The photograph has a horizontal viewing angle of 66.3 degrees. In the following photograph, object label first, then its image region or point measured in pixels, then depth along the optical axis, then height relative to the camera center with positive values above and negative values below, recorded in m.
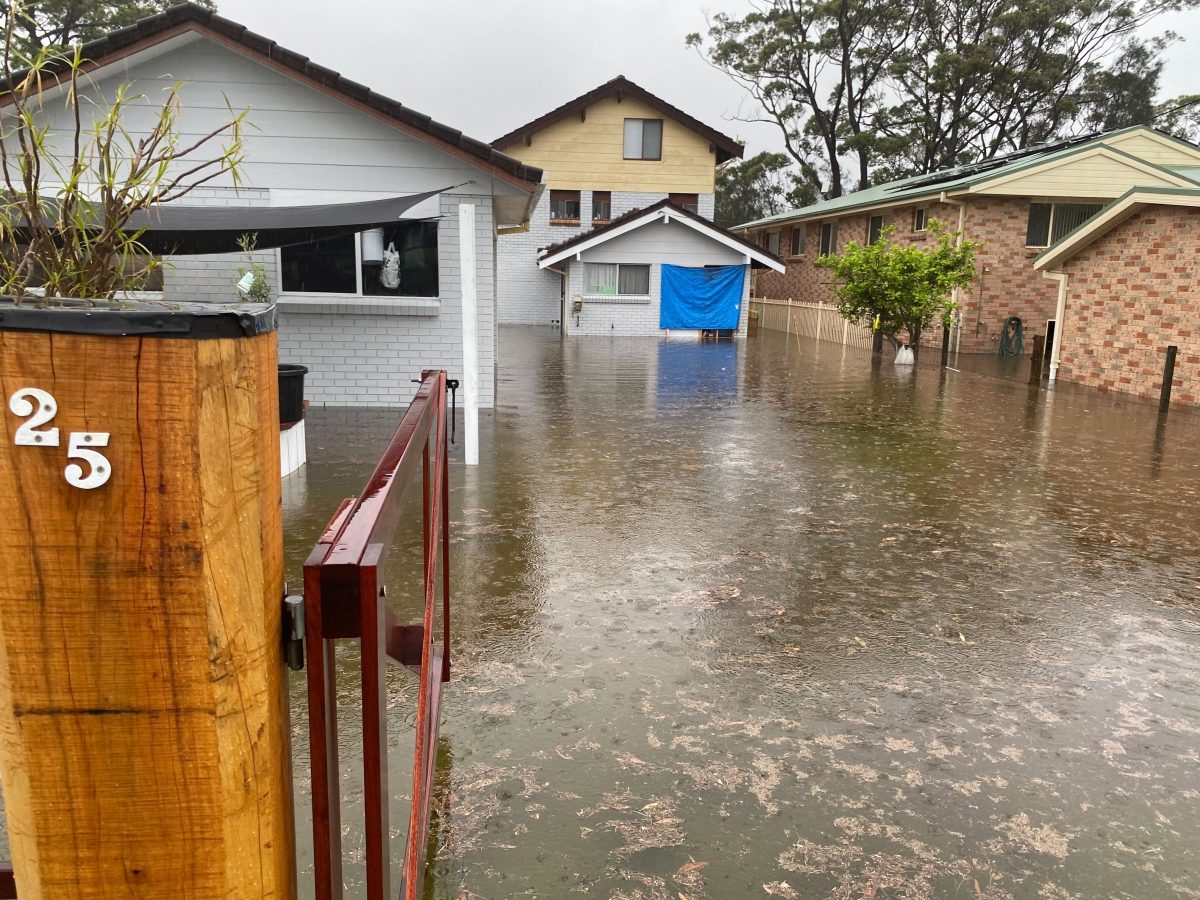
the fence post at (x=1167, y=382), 13.03 -1.19
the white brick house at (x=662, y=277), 26.39 +0.39
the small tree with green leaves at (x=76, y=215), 1.41 +0.11
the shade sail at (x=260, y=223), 7.17 +0.49
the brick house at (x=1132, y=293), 13.78 +0.06
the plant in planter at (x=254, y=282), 9.75 +0.03
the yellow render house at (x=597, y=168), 30.55 +4.09
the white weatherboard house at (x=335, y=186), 9.77 +1.14
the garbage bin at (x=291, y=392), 7.59 -0.88
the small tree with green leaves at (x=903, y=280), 19.17 +0.29
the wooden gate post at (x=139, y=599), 1.08 -0.38
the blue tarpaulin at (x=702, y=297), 26.75 -0.16
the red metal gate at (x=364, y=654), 1.32 -0.54
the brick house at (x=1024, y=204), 21.78 +2.26
